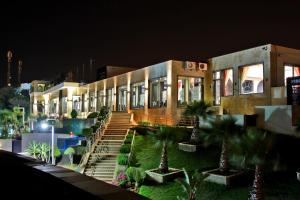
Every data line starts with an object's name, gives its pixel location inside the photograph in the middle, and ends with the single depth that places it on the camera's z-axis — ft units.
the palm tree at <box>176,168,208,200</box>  28.59
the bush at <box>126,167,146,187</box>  37.46
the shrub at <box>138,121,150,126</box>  63.28
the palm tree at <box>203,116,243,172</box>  33.10
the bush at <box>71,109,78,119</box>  93.30
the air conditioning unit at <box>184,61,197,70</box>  61.99
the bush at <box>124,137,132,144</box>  52.56
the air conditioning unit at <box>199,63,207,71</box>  63.08
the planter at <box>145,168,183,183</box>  36.30
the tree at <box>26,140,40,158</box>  64.88
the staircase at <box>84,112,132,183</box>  47.00
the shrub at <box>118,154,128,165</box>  44.88
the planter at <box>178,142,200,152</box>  42.16
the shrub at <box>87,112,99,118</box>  77.41
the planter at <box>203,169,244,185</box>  31.12
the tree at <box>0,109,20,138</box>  114.30
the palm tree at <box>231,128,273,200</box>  24.62
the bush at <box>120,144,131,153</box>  48.89
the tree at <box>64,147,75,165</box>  56.97
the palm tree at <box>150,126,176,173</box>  37.99
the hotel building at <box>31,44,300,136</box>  51.91
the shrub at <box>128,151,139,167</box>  43.88
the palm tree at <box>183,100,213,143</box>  44.05
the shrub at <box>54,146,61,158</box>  60.50
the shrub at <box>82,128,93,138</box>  60.64
